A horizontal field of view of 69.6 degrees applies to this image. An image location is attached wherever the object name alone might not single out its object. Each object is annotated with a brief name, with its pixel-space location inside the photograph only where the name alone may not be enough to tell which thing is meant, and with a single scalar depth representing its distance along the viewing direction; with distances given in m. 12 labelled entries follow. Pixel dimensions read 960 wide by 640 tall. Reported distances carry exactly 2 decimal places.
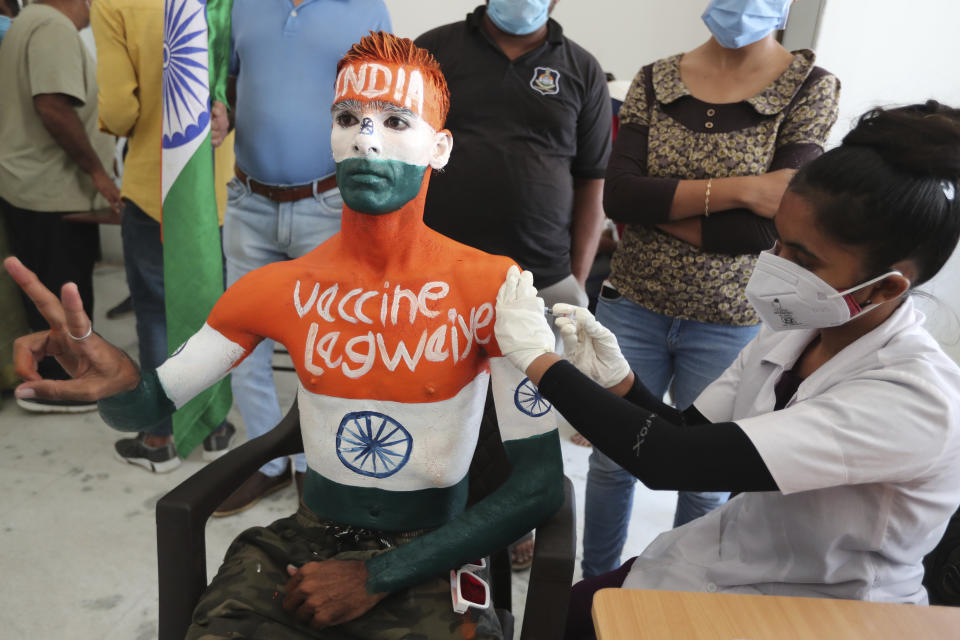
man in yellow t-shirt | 1.96
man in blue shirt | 1.74
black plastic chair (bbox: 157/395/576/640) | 1.00
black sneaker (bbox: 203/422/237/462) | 2.48
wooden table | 0.80
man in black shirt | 1.71
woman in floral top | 1.38
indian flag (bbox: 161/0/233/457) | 1.52
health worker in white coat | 0.86
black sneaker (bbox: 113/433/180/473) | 2.38
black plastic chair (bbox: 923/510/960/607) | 1.24
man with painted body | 1.02
